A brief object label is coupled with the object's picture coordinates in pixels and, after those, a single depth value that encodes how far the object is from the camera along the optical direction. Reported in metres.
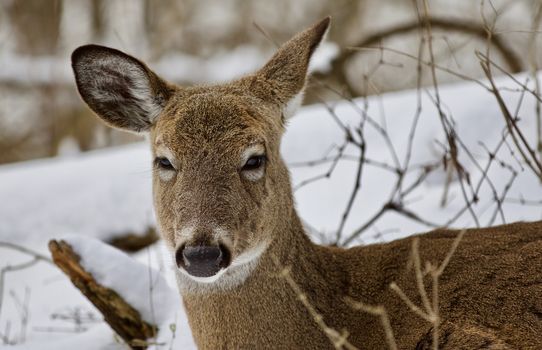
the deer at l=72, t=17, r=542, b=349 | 7.77
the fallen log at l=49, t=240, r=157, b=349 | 10.48
